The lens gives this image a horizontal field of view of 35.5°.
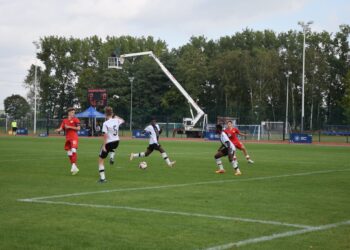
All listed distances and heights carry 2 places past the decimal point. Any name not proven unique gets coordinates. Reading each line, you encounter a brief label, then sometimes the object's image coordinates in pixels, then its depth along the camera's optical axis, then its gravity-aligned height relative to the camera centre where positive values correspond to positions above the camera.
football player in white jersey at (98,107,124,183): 15.00 -0.26
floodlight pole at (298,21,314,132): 52.09 +9.68
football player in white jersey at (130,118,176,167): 20.31 -0.43
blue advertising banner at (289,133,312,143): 48.78 -0.99
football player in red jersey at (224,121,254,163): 21.42 -0.33
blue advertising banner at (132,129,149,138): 58.47 -1.06
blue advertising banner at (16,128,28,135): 69.12 -1.12
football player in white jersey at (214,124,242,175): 17.47 -0.80
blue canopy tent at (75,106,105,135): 62.31 +1.07
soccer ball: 18.78 -1.43
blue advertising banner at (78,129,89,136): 62.50 -1.01
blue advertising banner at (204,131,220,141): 53.54 -1.04
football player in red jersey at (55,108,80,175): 17.39 -0.26
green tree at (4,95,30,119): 137.62 +4.56
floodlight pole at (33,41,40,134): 86.34 +12.80
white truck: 58.97 +0.84
